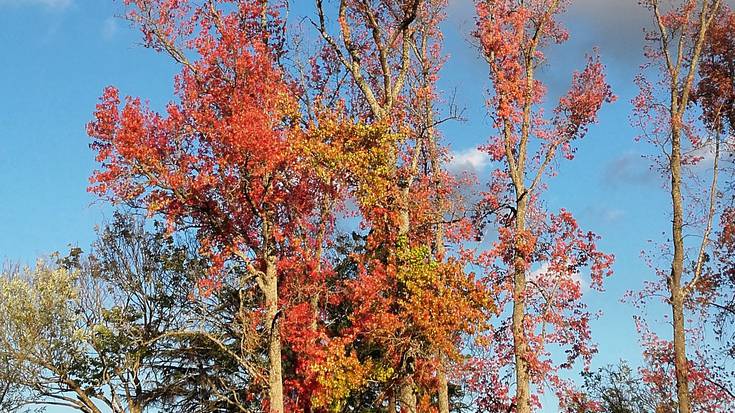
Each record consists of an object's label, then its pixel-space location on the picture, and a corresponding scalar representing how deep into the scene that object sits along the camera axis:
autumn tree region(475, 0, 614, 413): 21.44
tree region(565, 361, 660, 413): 26.11
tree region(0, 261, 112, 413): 28.27
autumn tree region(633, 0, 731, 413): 21.31
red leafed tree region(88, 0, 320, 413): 22.03
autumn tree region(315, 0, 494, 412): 20.67
